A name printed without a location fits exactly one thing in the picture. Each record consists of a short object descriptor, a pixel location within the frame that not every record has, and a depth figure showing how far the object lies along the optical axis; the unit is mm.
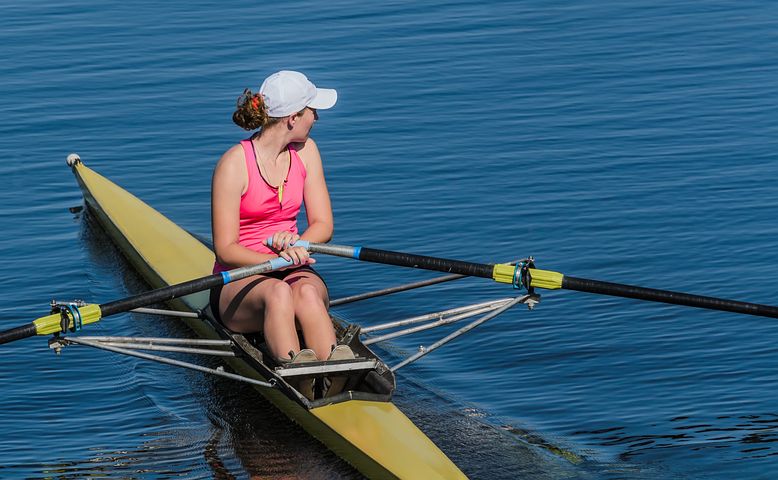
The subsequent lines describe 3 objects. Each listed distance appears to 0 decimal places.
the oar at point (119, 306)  14125
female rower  14633
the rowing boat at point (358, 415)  13828
